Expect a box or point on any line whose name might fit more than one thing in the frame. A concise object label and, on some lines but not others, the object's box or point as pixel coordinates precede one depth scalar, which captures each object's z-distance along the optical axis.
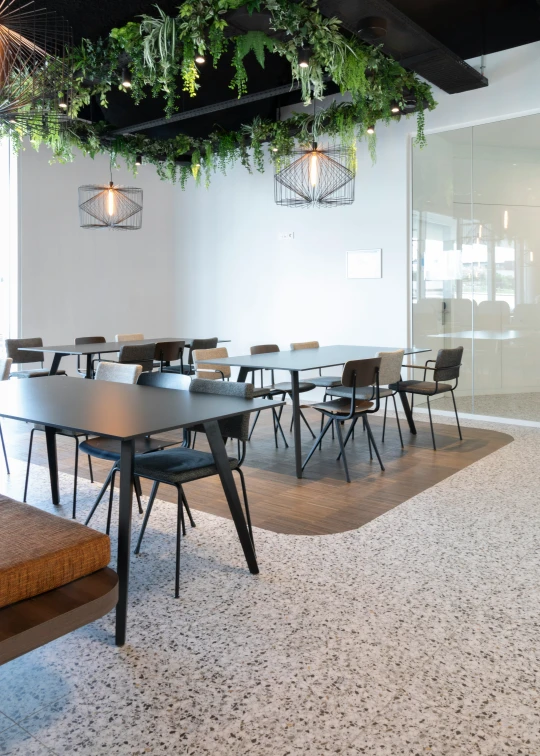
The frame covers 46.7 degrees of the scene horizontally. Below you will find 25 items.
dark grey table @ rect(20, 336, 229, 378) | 5.91
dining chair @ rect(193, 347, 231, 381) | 4.85
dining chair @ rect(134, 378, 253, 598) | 2.68
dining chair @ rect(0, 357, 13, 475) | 4.32
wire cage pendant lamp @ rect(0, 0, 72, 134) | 2.89
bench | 1.60
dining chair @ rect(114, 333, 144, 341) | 7.44
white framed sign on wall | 7.37
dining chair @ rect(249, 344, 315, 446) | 5.20
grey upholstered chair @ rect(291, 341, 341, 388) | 5.32
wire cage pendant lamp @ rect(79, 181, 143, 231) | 6.86
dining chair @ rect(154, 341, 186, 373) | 6.46
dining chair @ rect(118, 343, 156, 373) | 5.87
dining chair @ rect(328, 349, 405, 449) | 4.78
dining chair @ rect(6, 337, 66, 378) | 6.58
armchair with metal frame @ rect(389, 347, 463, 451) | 5.33
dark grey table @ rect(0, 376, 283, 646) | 2.29
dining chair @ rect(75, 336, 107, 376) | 7.02
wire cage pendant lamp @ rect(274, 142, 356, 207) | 5.75
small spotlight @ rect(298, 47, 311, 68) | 4.79
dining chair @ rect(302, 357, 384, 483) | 4.39
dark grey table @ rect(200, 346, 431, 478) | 4.48
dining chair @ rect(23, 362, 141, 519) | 3.98
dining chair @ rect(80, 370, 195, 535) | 3.18
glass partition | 6.41
